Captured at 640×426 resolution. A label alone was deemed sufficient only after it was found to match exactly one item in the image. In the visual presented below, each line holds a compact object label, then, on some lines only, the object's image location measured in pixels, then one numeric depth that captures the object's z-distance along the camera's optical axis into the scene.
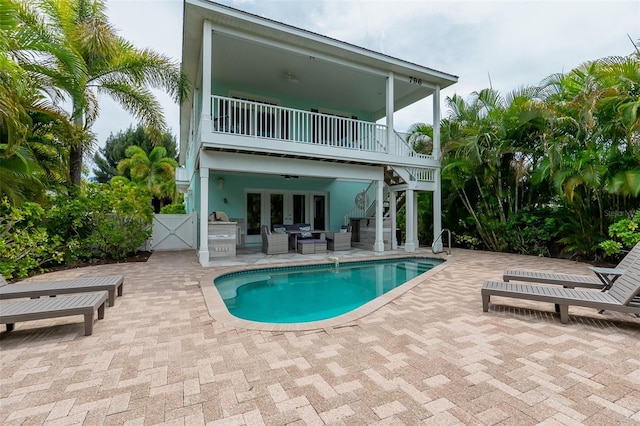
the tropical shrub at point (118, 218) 9.19
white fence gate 12.38
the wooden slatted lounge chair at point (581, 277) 4.68
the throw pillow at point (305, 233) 12.15
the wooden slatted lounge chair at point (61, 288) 4.12
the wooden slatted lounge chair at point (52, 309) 3.30
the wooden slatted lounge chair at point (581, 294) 3.77
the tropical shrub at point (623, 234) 7.60
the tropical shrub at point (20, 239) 6.44
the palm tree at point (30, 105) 5.18
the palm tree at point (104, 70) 8.65
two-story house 8.72
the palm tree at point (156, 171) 23.34
